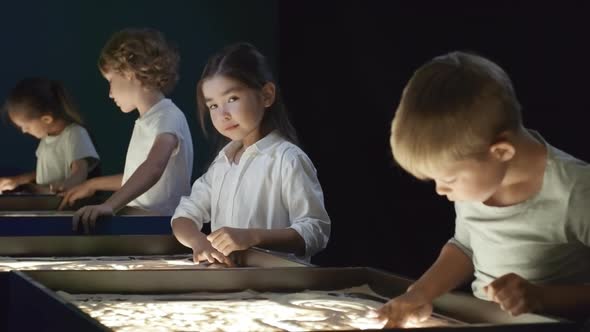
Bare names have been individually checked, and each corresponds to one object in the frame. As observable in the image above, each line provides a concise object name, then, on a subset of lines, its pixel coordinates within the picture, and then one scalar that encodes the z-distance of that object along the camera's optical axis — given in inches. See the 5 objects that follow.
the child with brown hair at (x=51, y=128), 193.2
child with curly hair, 138.2
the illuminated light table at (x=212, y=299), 58.0
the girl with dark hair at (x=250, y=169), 99.6
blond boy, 56.0
